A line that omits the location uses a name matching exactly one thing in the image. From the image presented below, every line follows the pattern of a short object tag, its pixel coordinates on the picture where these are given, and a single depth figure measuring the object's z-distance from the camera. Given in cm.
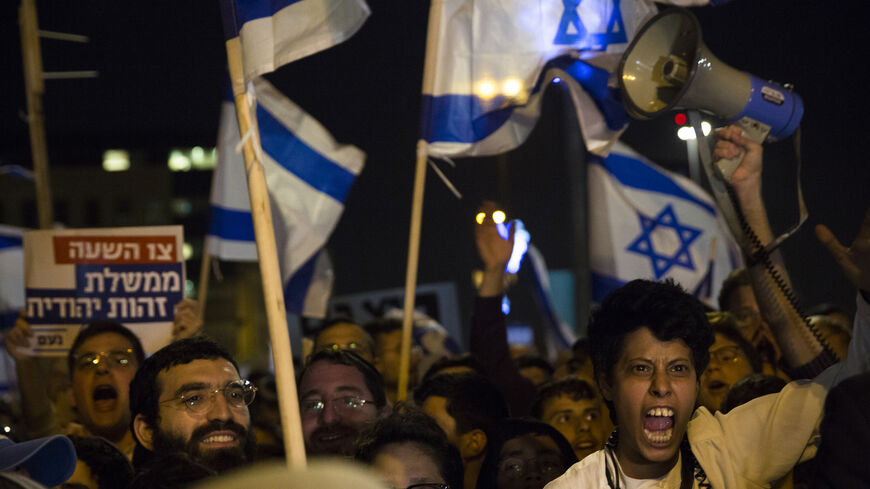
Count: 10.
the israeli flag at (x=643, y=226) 740
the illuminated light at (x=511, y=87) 568
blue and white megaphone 368
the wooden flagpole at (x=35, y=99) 688
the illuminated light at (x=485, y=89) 566
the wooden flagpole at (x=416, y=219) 507
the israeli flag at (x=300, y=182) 673
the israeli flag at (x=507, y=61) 555
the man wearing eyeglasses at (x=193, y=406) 348
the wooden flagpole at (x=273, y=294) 254
